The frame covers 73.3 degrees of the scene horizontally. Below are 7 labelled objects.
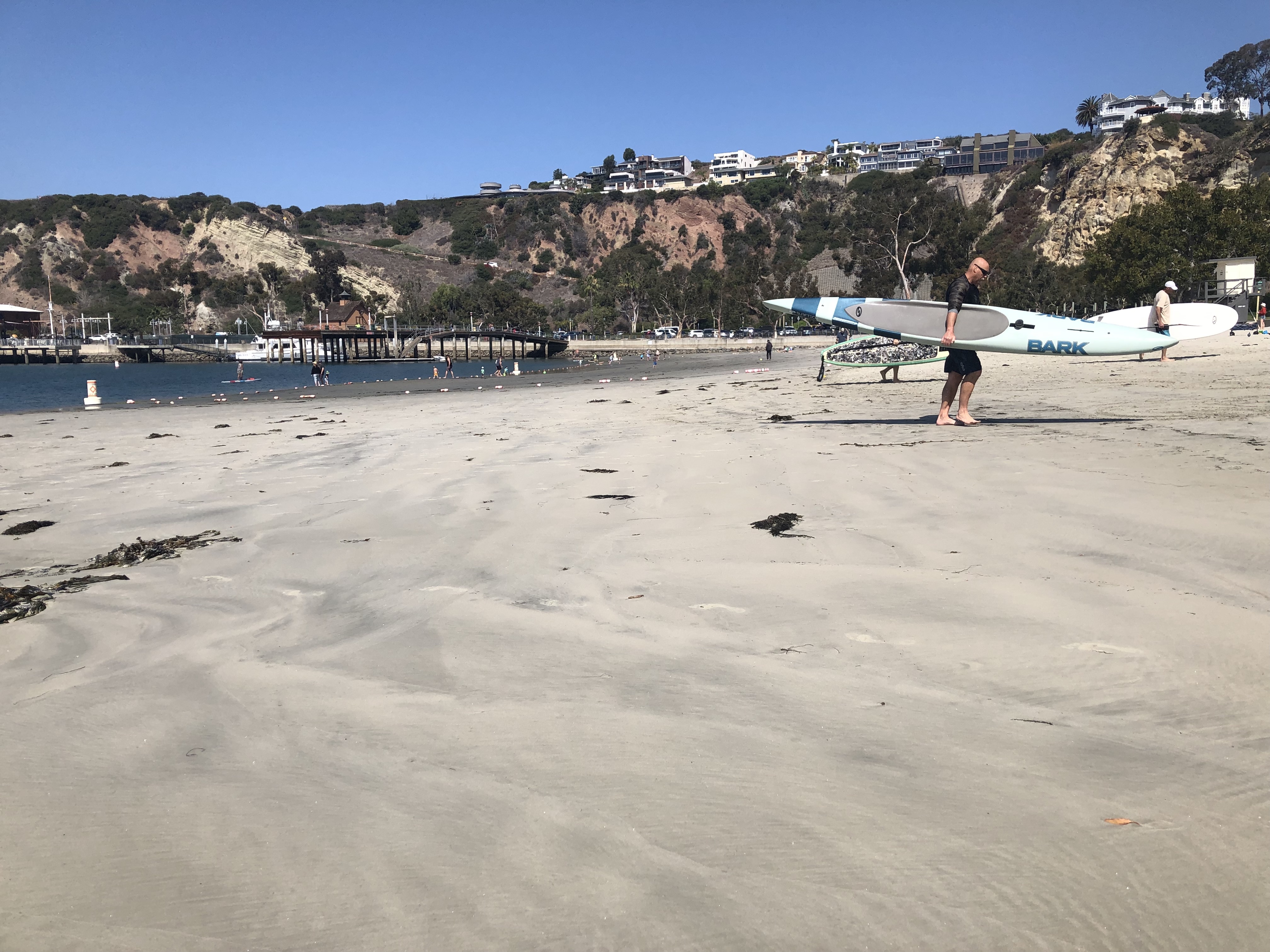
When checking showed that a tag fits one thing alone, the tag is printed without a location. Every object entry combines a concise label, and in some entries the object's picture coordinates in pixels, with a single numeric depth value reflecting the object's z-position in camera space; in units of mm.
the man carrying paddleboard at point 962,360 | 8828
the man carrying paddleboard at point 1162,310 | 16375
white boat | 117375
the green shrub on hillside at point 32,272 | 147750
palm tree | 144875
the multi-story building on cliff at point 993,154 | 178500
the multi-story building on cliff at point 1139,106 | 160250
